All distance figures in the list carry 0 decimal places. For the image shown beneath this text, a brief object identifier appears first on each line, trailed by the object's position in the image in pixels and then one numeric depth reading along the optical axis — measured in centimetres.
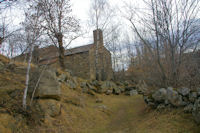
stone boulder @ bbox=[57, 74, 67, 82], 1124
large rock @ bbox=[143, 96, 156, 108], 753
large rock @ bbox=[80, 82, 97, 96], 1317
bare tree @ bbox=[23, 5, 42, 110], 613
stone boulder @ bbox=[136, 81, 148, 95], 1718
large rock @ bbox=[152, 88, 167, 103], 699
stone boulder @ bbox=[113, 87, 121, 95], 1594
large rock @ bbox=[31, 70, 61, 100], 665
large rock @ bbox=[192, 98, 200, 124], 476
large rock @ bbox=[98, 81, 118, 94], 1495
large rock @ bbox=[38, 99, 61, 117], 628
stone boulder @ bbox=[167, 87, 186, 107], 622
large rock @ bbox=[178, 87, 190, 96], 617
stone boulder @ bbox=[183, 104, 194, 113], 561
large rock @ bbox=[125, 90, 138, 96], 1621
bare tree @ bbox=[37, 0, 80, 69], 1208
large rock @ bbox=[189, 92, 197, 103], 567
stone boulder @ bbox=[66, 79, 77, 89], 1165
